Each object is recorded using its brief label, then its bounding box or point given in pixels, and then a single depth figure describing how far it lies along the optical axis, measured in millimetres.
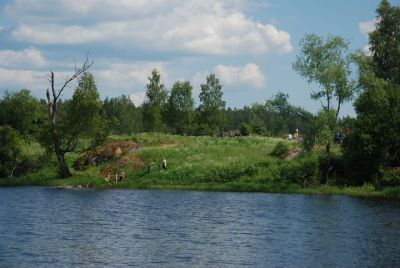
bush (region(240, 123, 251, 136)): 154488
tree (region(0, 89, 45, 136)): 139250
